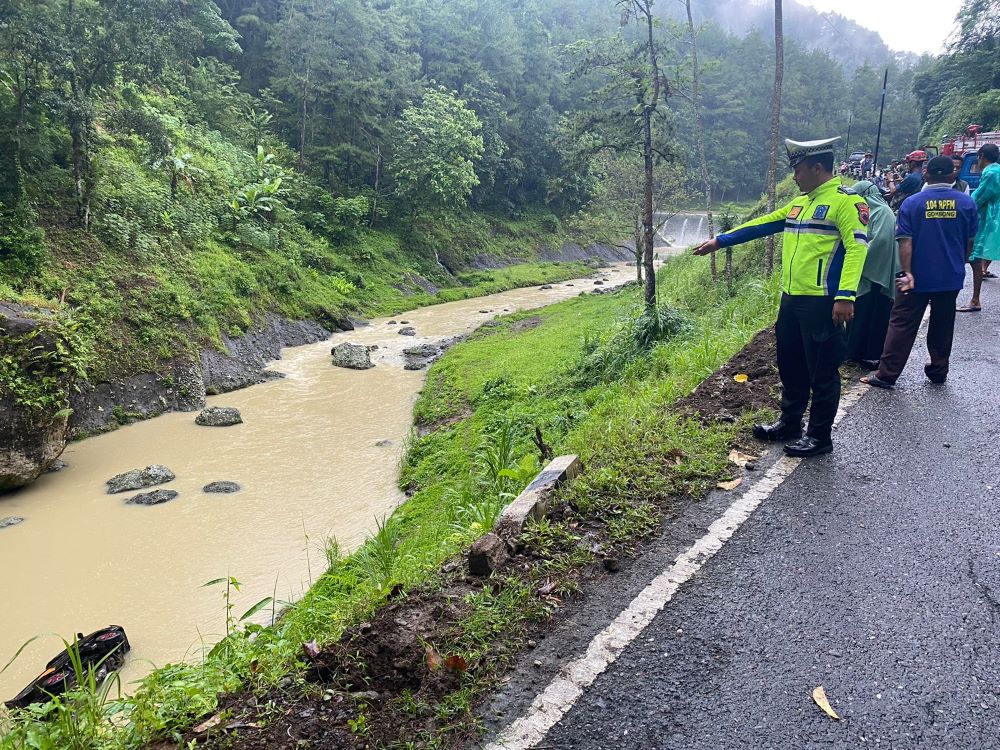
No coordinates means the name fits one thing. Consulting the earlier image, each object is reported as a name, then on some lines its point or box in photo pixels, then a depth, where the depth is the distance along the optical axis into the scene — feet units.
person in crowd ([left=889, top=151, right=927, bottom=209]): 29.45
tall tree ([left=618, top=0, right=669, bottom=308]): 34.71
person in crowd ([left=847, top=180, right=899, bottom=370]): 19.88
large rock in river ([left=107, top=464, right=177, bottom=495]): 34.26
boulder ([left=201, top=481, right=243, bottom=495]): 33.91
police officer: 13.76
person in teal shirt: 26.27
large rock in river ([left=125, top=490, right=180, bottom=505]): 32.65
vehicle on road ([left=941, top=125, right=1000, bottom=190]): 45.19
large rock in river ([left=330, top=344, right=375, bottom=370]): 59.31
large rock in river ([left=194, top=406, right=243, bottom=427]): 44.24
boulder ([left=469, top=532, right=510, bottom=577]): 11.30
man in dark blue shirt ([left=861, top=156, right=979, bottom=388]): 18.81
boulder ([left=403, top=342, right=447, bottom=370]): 59.98
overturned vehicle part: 17.95
